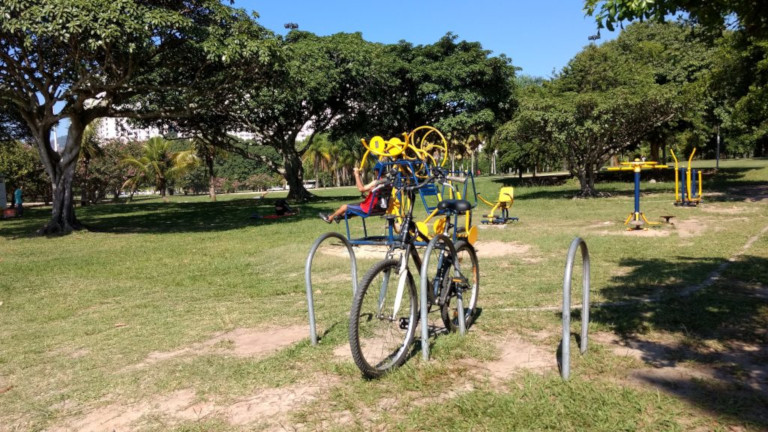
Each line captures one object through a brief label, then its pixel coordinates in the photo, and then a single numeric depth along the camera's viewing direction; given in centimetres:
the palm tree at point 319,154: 6028
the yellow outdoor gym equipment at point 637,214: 1103
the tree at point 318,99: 2414
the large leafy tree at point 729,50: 454
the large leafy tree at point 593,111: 1823
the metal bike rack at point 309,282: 434
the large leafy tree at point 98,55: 1142
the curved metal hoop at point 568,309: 351
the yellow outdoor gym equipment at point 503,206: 1331
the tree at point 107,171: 3672
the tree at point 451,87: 2550
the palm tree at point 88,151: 3272
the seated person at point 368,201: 720
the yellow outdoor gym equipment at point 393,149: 675
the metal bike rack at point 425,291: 370
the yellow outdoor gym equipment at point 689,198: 1573
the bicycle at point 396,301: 367
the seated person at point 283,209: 1947
